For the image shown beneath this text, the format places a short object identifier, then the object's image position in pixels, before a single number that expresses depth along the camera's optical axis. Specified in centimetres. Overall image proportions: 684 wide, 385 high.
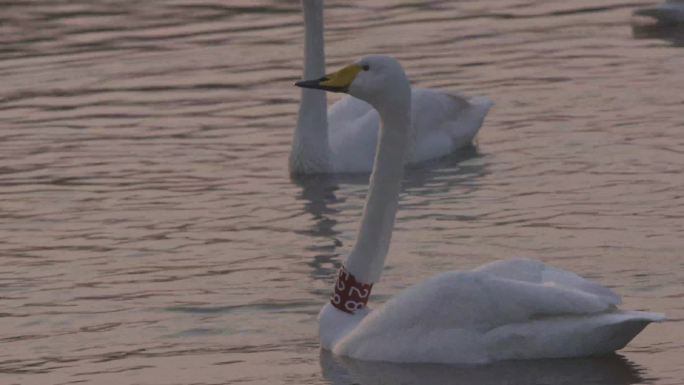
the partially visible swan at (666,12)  2178
